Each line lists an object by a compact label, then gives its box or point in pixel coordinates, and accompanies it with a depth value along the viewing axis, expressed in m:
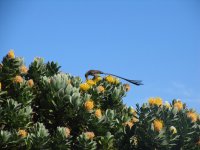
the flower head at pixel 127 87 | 9.05
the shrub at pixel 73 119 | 6.55
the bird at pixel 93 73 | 9.38
